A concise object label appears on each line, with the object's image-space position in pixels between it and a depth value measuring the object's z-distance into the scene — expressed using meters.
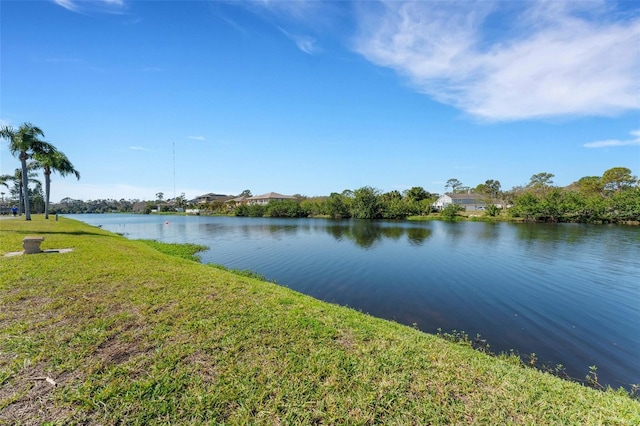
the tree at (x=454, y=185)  112.62
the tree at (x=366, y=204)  68.19
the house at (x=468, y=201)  84.06
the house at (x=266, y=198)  106.56
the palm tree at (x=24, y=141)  20.67
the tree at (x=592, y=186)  65.75
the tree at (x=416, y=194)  81.36
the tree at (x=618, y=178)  63.08
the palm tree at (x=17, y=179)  41.73
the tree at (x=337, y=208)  72.88
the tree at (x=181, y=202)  126.19
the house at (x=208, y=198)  138.88
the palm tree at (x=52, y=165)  24.42
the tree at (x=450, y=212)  63.67
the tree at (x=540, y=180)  82.75
